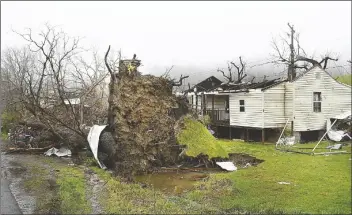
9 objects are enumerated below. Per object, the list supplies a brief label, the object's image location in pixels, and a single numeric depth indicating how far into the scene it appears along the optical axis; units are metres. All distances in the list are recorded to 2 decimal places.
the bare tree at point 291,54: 30.26
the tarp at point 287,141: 19.50
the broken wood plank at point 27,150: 15.51
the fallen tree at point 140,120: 12.62
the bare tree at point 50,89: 15.06
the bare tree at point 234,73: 35.84
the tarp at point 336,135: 19.14
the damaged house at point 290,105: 20.66
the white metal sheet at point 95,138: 13.13
